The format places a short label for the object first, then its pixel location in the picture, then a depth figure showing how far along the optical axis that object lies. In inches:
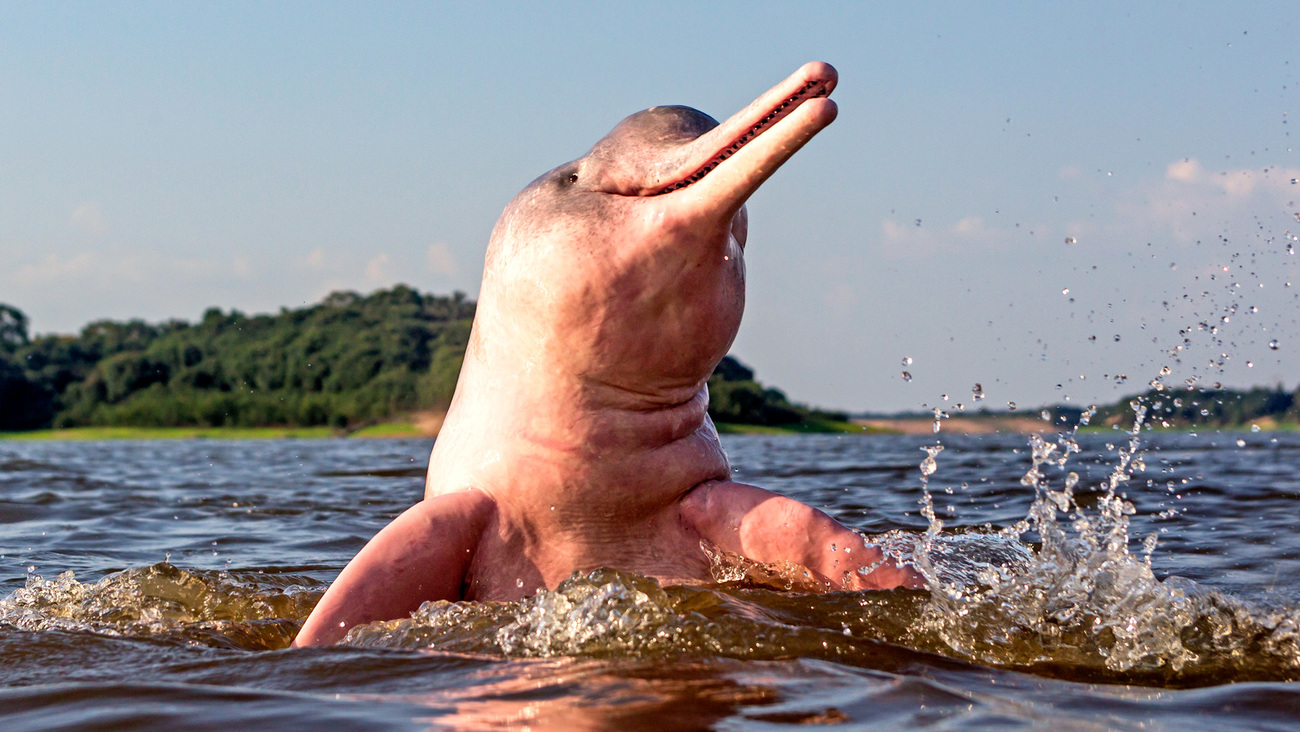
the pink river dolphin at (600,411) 152.1
